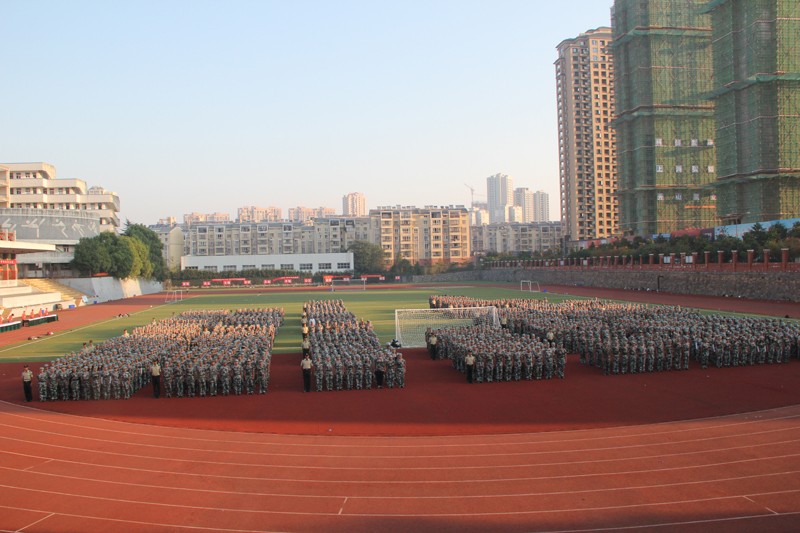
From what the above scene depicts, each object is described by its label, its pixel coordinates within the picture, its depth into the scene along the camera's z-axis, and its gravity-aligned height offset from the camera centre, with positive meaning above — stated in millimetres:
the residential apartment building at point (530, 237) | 145125 +4167
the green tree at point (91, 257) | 58875 +888
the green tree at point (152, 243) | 78088 +2776
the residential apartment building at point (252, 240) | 127500 +4579
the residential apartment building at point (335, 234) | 127500 +5259
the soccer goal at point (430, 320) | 25625 -2944
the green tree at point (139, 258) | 64375 +799
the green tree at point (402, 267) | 99938 -1401
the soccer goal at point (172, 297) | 59862 -3267
